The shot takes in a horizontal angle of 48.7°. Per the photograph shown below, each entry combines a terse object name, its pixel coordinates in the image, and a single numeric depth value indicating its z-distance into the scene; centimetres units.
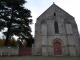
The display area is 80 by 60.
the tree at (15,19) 1806
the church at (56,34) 1587
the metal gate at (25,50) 1646
